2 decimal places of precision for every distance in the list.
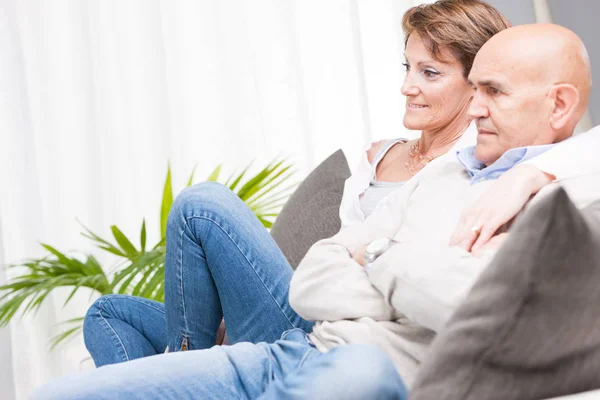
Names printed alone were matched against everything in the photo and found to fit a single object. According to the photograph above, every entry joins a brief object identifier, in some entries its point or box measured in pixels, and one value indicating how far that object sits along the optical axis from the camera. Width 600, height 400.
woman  2.31
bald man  1.87
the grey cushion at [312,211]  2.73
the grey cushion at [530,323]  1.70
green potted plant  3.01
